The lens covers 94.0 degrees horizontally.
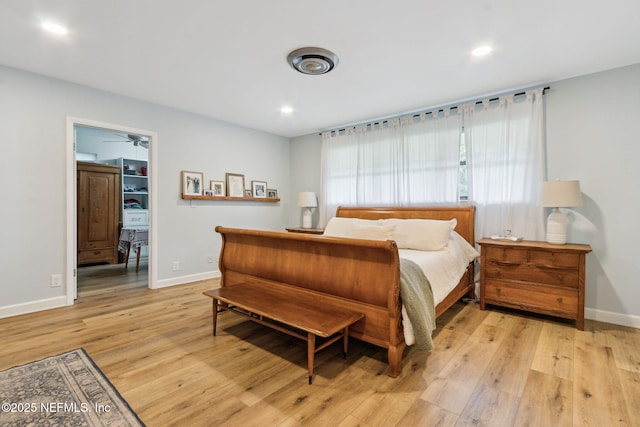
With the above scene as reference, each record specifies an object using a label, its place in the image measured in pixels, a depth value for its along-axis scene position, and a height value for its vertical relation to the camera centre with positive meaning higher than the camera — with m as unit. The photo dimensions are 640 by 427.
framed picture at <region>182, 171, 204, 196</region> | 4.22 +0.41
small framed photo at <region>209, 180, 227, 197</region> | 4.55 +0.36
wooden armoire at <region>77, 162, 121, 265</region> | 5.38 -0.02
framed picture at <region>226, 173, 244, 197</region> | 4.76 +0.44
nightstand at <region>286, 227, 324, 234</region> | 4.76 -0.30
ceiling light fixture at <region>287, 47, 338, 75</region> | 2.58 +1.37
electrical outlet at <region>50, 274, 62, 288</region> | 3.20 -0.75
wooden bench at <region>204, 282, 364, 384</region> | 1.85 -0.70
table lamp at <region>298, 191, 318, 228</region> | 5.09 +0.17
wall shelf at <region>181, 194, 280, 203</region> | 4.28 +0.21
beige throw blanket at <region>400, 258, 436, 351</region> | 1.93 -0.64
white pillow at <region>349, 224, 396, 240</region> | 3.44 -0.23
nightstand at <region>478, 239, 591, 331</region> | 2.75 -0.63
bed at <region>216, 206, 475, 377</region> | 1.93 -0.48
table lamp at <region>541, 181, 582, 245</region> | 2.80 +0.11
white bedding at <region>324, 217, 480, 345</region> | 2.60 -0.33
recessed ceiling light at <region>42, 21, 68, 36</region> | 2.23 +1.40
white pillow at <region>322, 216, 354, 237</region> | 3.75 -0.20
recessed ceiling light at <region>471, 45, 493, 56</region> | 2.51 +1.39
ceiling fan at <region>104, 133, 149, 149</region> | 5.71 +1.39
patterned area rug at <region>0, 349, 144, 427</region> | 1.53 -1.06
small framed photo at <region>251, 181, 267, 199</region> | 5.14 +0.40
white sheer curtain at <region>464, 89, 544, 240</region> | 3.24 +0.57
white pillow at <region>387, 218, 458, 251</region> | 3.19 -0.24
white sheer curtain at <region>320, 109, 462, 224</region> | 3.86 +0.72
